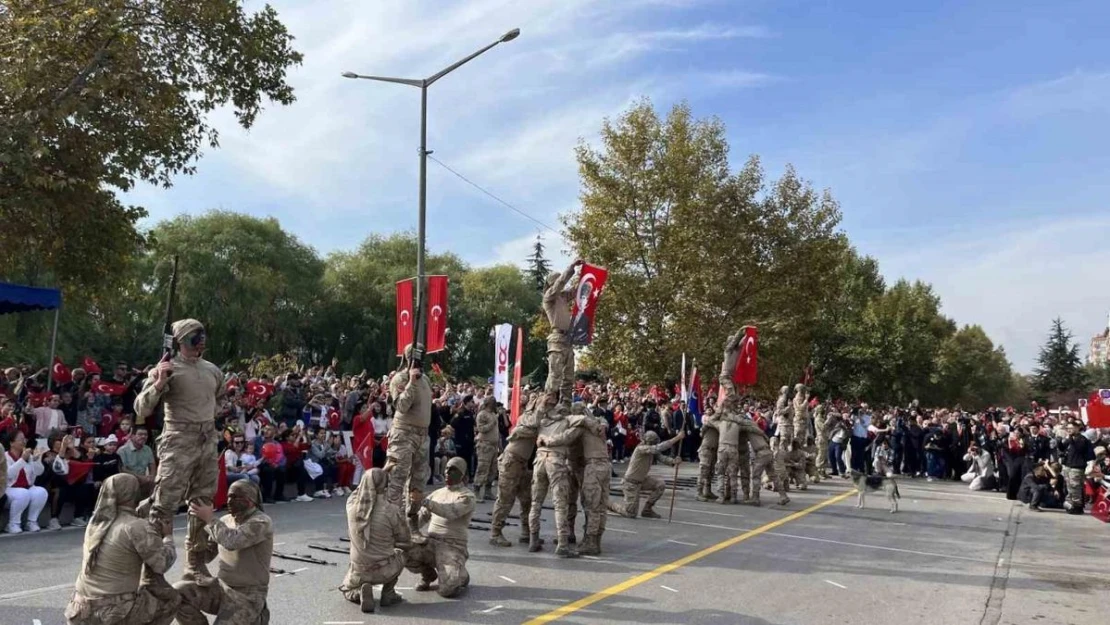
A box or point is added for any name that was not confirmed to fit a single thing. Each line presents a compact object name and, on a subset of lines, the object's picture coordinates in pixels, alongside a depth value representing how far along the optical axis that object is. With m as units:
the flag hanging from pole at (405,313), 15.55
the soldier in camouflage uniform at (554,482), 11.18
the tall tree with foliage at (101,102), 14.63
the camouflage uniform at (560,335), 13.56
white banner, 17.12
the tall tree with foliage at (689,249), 34.31
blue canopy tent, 15.90
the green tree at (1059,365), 76.50
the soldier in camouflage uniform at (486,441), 16.33
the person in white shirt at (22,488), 11.81
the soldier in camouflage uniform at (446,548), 8.71
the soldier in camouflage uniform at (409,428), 11.48
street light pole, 18.58
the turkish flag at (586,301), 16.83
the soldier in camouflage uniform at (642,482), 14.77
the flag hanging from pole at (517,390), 15.88
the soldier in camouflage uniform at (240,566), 6.53
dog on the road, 18.11
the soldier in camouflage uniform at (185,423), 7.54
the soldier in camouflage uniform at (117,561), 5.77
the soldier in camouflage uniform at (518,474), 11.95
